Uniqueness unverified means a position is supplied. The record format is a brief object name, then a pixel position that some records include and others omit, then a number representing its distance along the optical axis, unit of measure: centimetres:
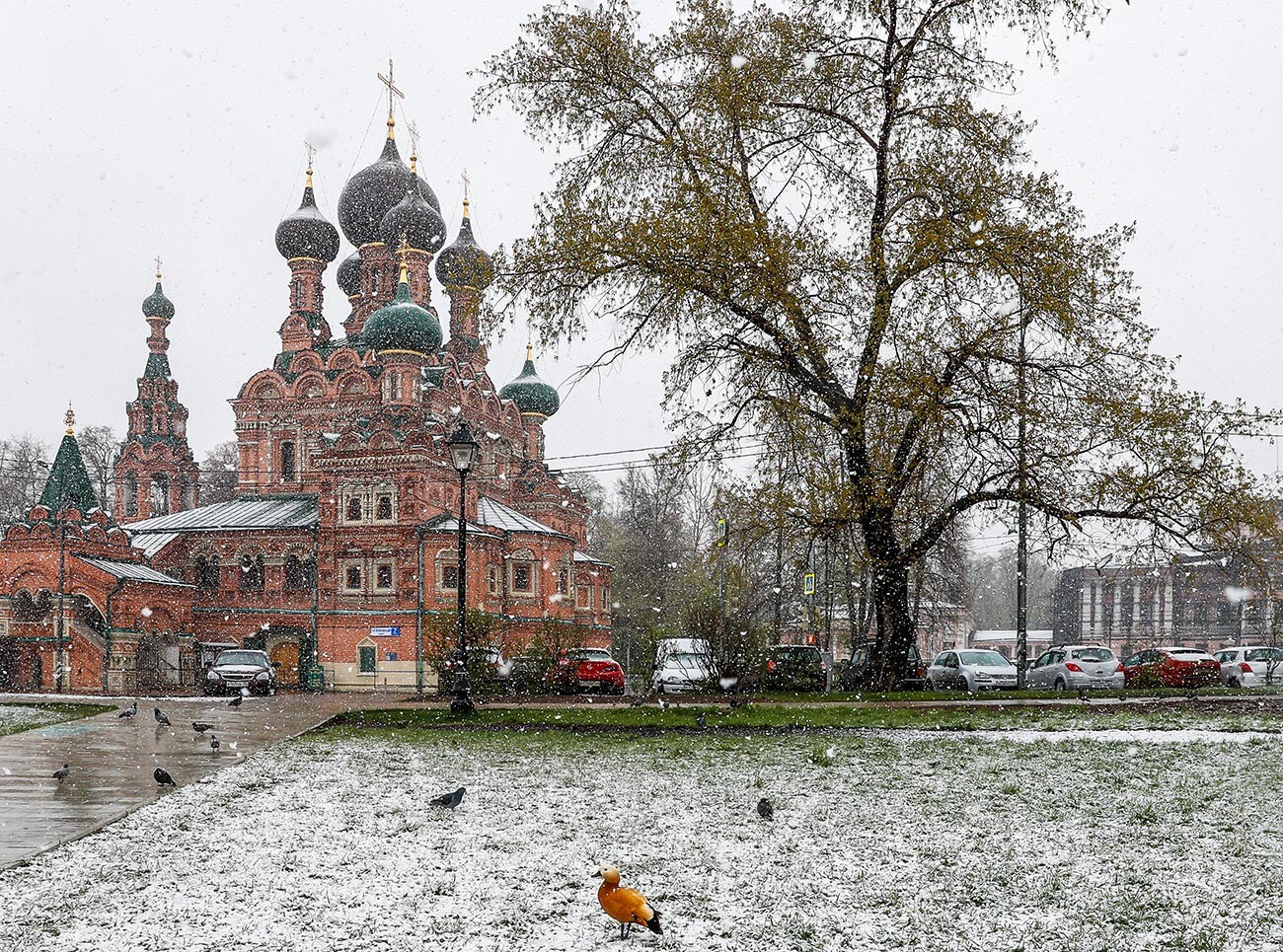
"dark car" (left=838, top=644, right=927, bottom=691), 2317
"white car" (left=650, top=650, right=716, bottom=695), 2374
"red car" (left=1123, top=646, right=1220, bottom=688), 2770
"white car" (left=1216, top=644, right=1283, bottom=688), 3044
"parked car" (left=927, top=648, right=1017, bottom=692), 2830
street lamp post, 1817
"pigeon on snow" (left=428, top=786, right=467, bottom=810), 856
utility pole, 1936
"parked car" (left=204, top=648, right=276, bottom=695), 3472
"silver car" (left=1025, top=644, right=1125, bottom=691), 2845
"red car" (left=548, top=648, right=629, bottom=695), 2722
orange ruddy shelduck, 529
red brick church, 4459
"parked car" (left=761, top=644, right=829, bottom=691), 2389
